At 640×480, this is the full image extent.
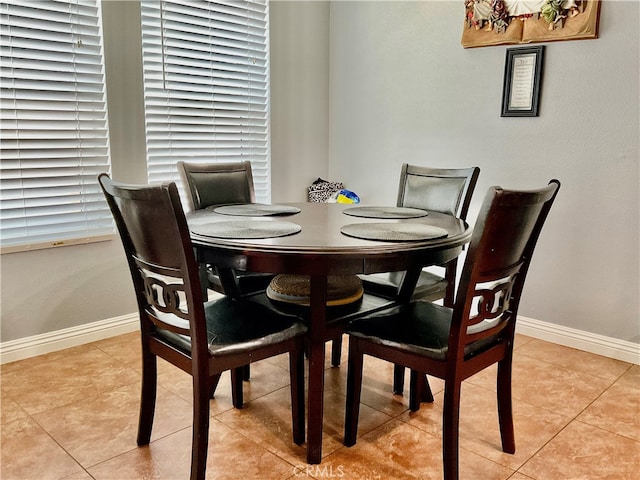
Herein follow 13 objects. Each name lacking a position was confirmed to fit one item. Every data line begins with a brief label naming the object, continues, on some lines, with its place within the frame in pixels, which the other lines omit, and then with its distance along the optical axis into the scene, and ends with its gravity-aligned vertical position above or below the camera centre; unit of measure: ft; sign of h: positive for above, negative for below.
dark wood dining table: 5.36 -1.26
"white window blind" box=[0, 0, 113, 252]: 8.35 +0.06
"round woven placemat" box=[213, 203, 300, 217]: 7.48 -1.13
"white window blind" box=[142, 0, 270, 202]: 10.02 +0.91
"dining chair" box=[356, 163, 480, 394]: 7.73 -1.09
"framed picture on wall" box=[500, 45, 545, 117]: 9.51 +1.00
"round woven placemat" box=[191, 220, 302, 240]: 5.85 -1.12
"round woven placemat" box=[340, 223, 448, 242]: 5.81 -1.10
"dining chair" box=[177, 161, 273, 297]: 7.70 -1.03
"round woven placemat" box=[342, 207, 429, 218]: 7.45 -1.11
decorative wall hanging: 8.78 +2.01
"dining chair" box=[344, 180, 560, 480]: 5.09 -2.09
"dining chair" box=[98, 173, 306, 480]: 5.08 -2.08
